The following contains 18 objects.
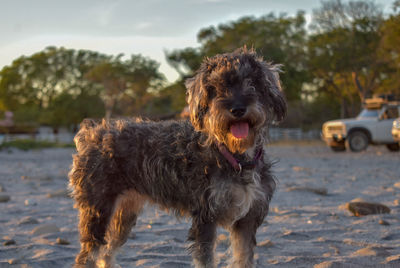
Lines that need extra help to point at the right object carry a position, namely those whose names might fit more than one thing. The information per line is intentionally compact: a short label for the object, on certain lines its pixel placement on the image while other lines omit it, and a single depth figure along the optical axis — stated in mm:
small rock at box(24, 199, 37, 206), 9383
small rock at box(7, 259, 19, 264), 5309
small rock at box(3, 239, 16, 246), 6172
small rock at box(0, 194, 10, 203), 9767
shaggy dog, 4215
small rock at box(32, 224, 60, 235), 6852
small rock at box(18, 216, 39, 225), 7602
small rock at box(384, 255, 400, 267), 4973
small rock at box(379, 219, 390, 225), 6863
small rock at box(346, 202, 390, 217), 7590
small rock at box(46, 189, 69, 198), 10312
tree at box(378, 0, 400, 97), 37794
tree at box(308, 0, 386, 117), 46438
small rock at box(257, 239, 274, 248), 5992
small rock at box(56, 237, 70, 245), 6258
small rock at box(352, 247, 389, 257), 5312
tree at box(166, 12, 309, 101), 46219
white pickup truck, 23812
